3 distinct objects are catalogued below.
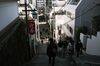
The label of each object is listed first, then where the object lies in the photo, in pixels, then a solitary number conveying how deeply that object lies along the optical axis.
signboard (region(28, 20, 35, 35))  6.91
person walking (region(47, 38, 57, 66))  4.85
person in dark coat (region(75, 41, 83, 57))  6.72
